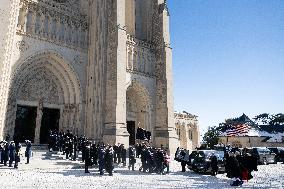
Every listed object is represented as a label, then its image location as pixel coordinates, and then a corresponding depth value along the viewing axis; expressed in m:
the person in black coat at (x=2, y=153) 13.68
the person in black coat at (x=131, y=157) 15.26
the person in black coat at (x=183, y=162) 15.96
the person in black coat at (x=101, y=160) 13.38
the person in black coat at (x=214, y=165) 14.35
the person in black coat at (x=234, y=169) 10.92
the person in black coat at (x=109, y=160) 13.35
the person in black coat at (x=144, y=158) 15.12
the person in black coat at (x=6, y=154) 13.55
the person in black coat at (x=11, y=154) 13.34
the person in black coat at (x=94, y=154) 14.74
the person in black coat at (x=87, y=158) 13.52
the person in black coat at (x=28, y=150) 14.11
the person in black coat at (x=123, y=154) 16.71
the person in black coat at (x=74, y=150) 16.25
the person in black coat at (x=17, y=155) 13.20
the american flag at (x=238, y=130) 31.48
